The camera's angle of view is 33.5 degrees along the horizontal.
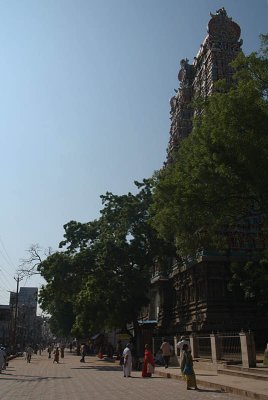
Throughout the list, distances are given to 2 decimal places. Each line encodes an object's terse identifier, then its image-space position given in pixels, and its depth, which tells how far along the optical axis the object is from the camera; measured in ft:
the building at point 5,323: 296.92
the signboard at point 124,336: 135.85
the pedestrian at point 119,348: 151.39
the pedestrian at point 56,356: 140.56
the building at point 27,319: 390.21
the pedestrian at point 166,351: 86.99
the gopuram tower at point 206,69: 167.43
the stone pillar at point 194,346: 89.71
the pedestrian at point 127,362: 74.43
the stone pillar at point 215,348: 74.65
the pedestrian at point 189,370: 53.01
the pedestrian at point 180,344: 81.21
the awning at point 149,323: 157.61
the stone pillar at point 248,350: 63.77
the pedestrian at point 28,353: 149.28
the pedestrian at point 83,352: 140.36
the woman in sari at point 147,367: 72.83
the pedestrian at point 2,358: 90.04
